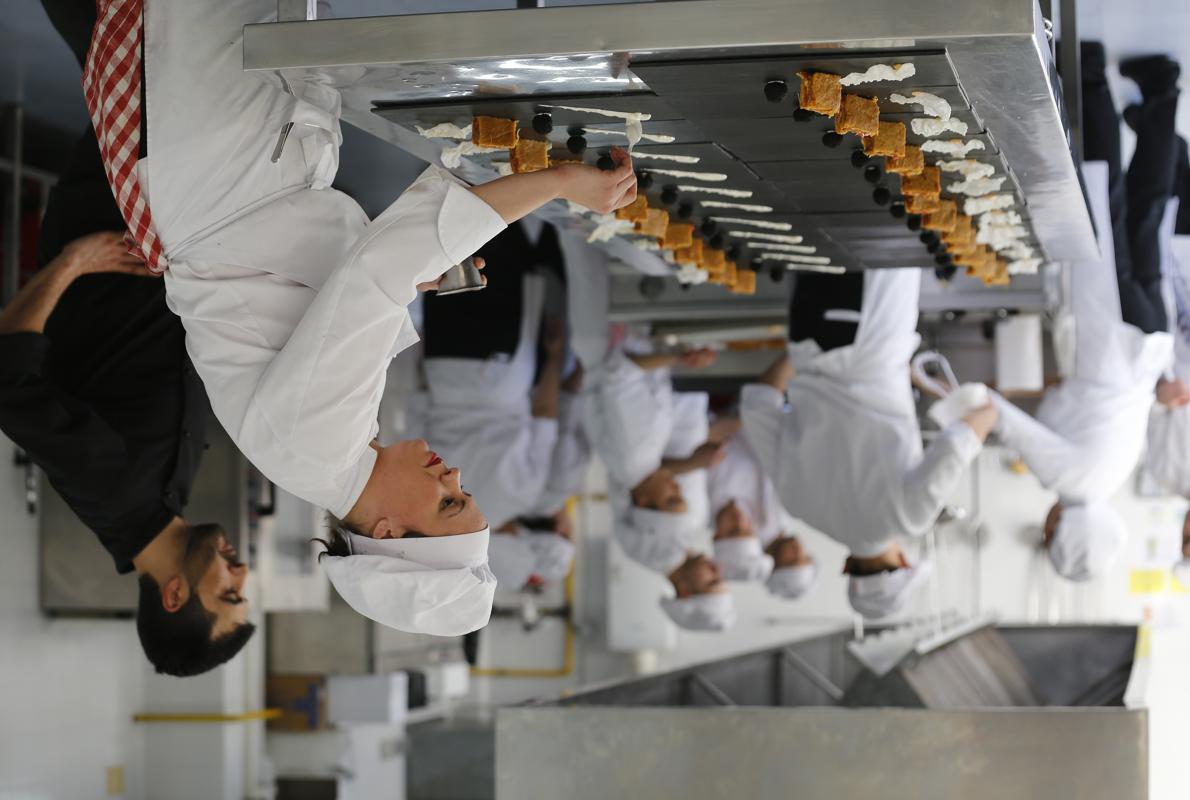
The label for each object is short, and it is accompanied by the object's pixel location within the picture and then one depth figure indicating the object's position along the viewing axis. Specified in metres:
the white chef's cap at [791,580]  6.70
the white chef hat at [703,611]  6.05
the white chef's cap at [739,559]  6.42
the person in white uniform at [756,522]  6.54
